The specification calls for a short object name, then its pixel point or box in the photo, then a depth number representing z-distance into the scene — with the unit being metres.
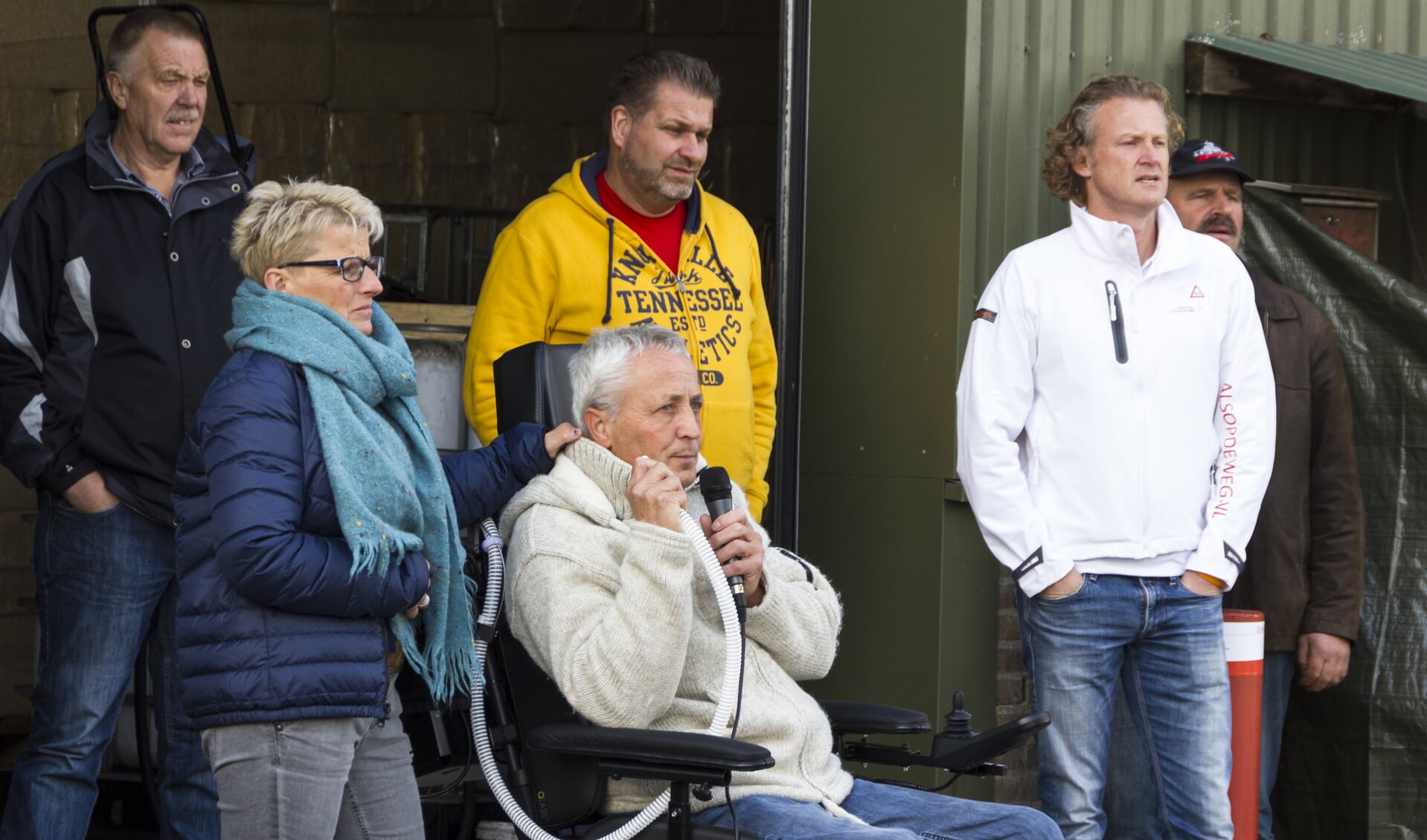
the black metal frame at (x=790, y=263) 9.03
